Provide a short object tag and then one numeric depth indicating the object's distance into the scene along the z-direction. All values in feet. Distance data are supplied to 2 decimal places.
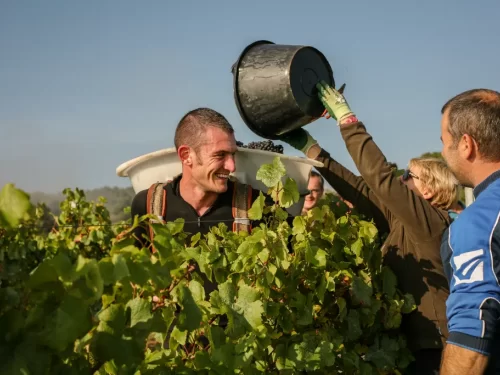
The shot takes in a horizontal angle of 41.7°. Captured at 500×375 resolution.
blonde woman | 9.05
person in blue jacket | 6.25
